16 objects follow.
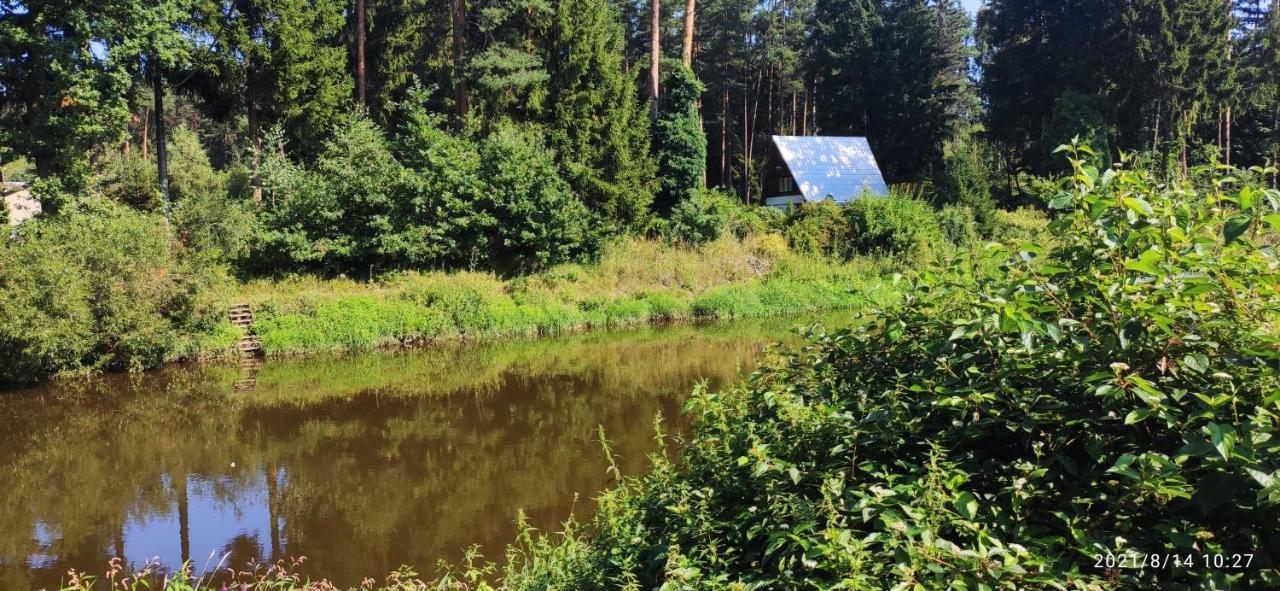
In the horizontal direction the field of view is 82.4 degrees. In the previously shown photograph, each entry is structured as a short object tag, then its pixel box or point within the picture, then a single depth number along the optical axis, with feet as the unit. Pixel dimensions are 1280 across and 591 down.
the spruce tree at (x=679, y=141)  94.58
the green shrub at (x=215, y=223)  69.21
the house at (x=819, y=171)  104.47
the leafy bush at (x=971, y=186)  101.65
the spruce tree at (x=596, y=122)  86.79
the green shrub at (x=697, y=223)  89.10
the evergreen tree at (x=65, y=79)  59.36
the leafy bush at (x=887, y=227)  90.53
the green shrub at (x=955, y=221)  94.89
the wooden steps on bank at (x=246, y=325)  57.77
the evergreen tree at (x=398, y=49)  97.45
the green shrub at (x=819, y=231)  90.74
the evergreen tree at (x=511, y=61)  83.51
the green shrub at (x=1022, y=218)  94.09
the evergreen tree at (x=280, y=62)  78.33
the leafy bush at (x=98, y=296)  46.32
